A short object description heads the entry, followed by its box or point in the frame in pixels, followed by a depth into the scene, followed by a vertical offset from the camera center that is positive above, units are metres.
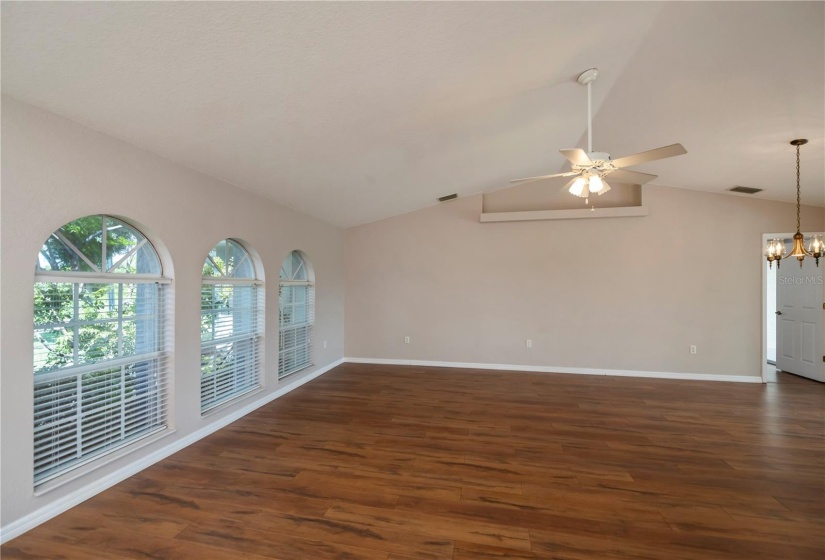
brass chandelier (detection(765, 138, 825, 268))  3.39 +0.37
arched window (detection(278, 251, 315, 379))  4.51 -0.47
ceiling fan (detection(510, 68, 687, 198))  2.35 +0.90
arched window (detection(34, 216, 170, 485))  2.06 -0.44
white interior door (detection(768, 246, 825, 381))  4.83 -0.56
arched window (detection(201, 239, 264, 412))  3.27 -0.47
